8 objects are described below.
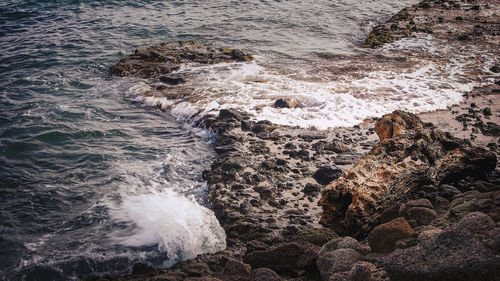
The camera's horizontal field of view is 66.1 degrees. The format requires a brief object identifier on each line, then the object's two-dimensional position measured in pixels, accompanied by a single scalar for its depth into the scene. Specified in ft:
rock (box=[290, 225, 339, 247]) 17.78
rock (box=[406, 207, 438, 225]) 16.79
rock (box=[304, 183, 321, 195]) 23.35
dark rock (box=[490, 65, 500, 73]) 43.24
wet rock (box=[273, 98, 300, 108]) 35.67
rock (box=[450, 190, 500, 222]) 15.63
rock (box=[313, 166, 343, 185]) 24.26
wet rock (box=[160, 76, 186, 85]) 42.47
